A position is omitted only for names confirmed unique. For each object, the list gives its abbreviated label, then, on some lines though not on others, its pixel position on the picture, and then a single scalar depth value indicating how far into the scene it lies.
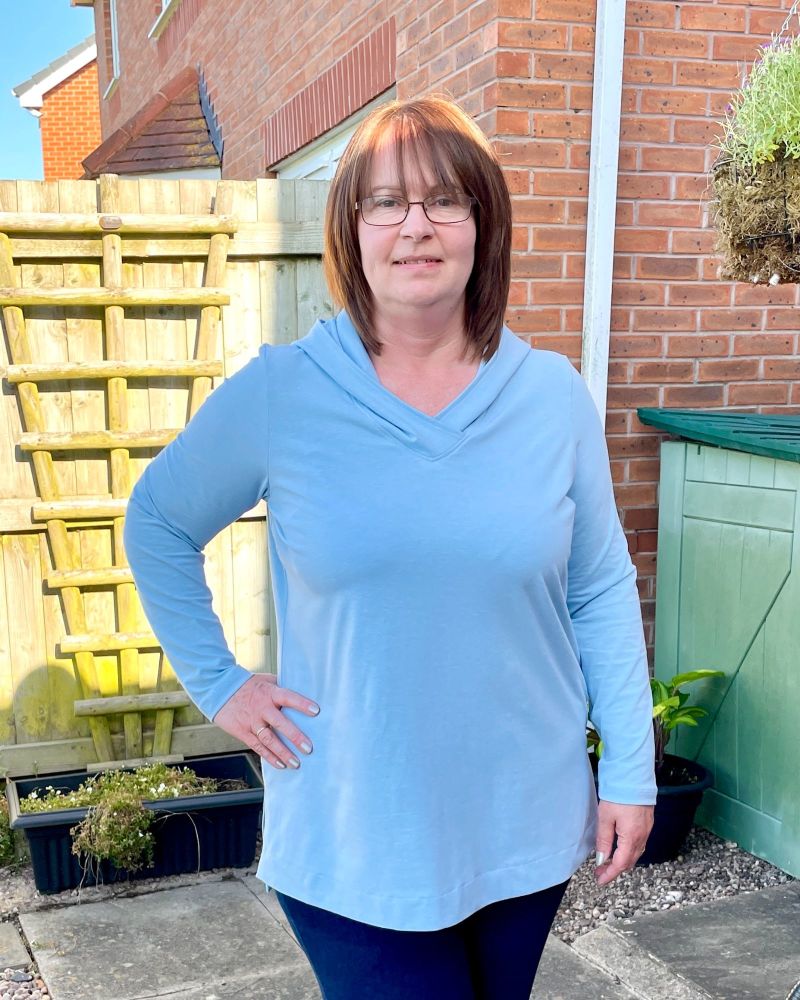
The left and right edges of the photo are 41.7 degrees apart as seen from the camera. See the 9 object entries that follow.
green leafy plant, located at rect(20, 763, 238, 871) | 3.37
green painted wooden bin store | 3.31
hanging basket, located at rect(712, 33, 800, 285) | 1.65
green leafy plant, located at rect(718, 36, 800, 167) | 1.63
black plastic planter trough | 3.40
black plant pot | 3.39
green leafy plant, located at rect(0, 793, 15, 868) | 3.65
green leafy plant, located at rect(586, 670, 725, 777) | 3.50
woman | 1.38
